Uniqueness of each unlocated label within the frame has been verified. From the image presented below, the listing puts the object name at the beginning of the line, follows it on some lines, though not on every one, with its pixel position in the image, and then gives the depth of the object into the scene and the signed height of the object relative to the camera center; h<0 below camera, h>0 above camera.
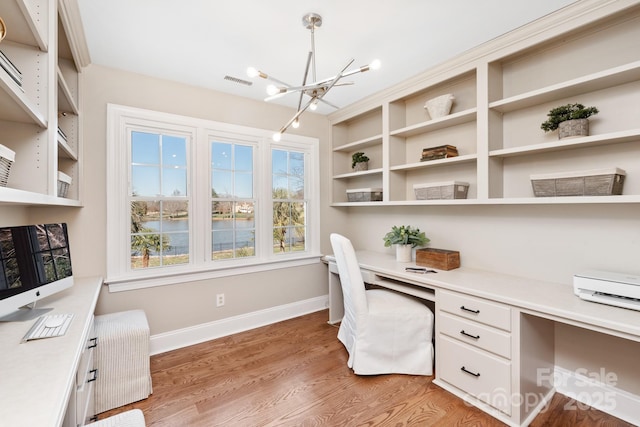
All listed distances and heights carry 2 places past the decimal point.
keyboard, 1.21 -0.51
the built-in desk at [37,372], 0.76 -0.52
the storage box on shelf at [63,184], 1.82 +0.20
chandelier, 1.59 +0.77
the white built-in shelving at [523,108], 1.76 +0.79
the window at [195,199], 2.50 +0.14
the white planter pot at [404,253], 2.89 -0.41
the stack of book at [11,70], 1.03 +0.56
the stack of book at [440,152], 2.54 +0.53
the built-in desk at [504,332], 1.60 -0.79
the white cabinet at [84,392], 1.13 -0.82
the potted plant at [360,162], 3.48 +0.61
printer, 1.51 -0.42
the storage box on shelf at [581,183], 1.69 +0.17
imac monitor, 1.32 -0.28
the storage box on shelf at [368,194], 3.29 +0.21
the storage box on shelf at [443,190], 2.44 +0.19
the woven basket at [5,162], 1.01 +0.19
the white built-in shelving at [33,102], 1.20 +0.51
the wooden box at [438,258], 2.47 -0.41
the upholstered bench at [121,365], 1.89 -1.02
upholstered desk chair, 2.25 -0.97
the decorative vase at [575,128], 1.81 +0.53
